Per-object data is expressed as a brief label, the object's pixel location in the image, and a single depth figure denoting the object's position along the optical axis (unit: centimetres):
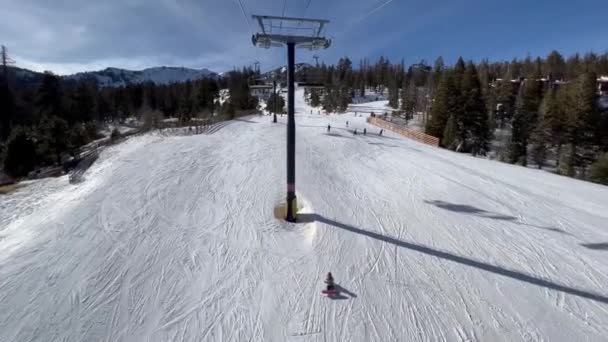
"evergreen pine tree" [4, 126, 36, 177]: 2792
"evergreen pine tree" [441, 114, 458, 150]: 3788
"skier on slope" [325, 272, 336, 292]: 734
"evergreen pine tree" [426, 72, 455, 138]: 4241
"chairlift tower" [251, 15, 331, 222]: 1027
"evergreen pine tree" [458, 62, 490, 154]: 4278
